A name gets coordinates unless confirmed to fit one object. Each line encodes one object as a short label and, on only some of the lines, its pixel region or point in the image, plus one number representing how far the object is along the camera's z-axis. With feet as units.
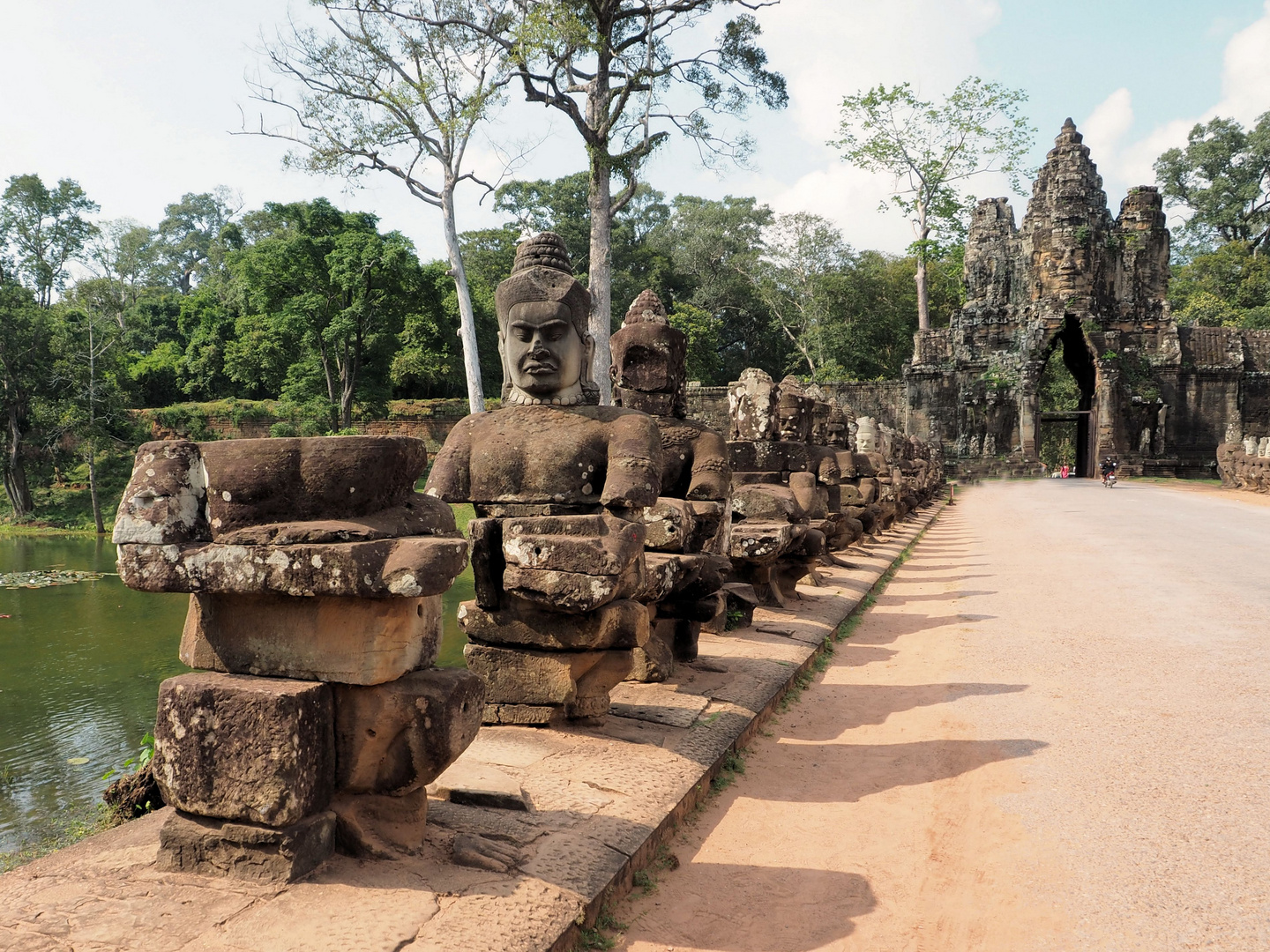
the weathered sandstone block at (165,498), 7.44
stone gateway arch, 108.47
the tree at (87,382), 72.08
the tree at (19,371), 72.28
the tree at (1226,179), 157.28
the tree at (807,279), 132.57
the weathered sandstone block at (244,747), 7.20
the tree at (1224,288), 139.13
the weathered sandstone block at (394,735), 7.70
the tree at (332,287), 86.79
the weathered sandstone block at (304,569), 7.14
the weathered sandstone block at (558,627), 11.50
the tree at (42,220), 99.55
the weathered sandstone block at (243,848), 7.17
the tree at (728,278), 136.67
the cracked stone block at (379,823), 7.65
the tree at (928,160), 119.34
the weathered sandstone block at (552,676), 11.80
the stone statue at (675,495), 14.66
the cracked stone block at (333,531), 7.36
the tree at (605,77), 55.31
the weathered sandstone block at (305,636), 7.54
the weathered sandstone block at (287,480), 7.64
